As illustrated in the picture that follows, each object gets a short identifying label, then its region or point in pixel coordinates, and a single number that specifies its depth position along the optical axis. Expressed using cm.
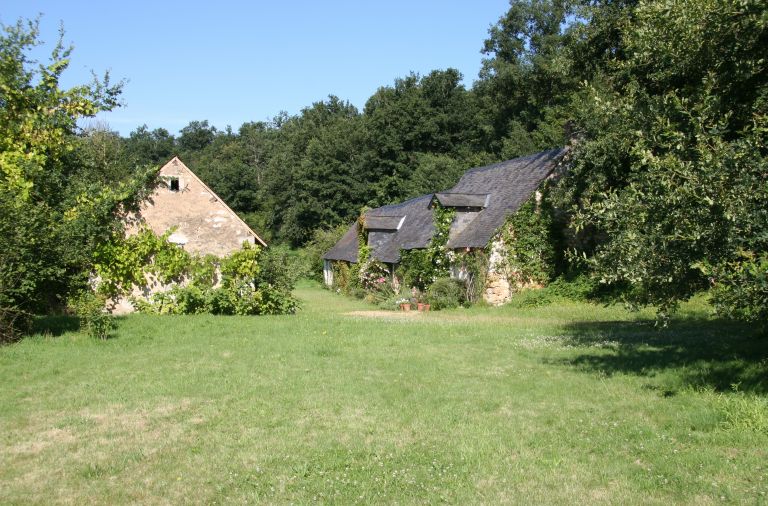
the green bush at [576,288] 2462
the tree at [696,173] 796
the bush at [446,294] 2695
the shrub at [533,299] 2502
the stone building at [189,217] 2216
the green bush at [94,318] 1599
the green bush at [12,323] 1519
